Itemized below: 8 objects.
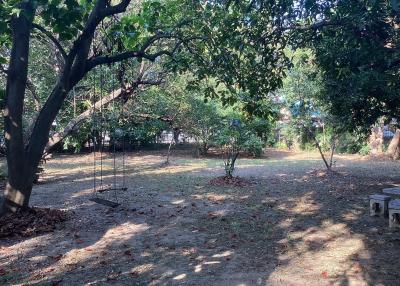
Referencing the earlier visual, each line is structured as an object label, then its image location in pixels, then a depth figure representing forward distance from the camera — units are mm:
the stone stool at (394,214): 6887
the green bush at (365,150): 23988
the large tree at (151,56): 6883
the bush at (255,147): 22531
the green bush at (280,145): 30598
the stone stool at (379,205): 7691
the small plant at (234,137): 13619
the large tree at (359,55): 5988
